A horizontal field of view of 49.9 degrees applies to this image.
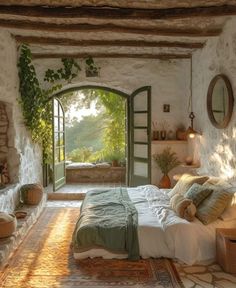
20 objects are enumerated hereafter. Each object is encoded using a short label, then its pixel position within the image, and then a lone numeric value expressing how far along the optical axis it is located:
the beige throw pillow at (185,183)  3.33
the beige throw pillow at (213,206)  2.69
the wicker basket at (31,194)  4.00
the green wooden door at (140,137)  5.12
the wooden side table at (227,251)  2.39
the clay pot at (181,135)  5.12
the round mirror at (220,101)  3.42
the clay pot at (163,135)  5.20
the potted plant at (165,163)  4.99
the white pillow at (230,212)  2.73
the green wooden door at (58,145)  5.16
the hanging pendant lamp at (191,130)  4.61
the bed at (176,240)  2.57
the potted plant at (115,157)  6.15
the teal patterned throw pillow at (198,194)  2.89
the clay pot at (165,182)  4.96
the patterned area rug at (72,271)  2.27
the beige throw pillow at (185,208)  2.72
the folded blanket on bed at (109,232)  2.57
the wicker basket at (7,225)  2.83
